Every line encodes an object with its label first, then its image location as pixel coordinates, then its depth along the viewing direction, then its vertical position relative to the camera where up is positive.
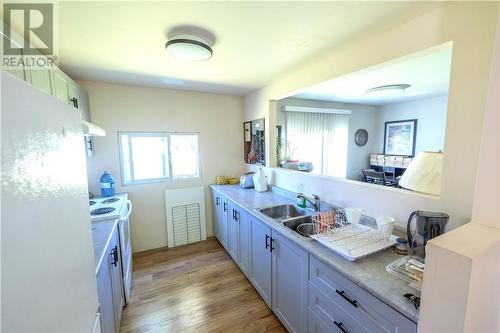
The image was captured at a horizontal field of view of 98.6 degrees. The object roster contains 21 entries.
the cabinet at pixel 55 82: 1.28 +0.47
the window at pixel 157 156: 2.86 -0.15
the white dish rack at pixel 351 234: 1.25 -0.60
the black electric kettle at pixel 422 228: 1.15 -0.46
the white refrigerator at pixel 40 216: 0.41 -0.17
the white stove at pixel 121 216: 1.88 -0.61
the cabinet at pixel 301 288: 1.01 -0.90
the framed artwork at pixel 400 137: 4.52 +0.15
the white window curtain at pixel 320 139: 4.19 +0.11
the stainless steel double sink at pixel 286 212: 1.88 -0.68
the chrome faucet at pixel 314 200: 2.03 -0.54
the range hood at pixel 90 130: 1.33 +0.11
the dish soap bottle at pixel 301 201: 2.14 -0.57
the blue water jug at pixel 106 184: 2.57 -0.46
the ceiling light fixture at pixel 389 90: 3.11 +0.81
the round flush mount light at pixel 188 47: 1.49 +0.70
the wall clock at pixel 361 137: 4.98 +0.17
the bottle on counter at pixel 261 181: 2.85 -0.48
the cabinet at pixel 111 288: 1.24 -0.97
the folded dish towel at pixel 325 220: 1.55 -0.55
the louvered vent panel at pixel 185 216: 3.08 -1.03
